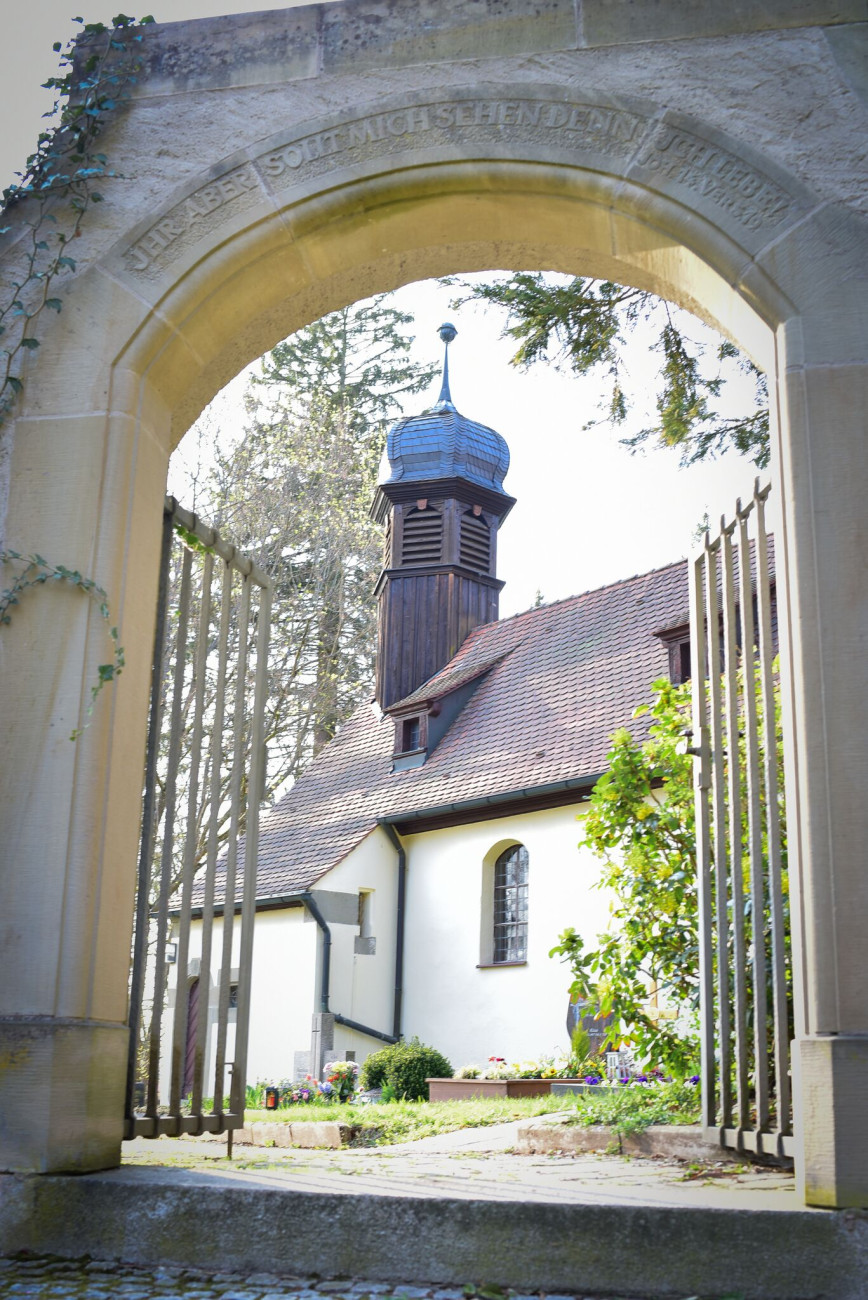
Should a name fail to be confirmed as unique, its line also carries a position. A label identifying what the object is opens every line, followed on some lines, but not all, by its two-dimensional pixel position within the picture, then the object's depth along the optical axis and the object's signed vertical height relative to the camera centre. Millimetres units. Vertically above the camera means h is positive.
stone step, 2926 -532
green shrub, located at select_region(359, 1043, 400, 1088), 15055 -812
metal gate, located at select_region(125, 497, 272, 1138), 4059 +496
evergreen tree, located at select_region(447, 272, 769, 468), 7473 +3708
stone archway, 3562 +2288
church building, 16875 +2058
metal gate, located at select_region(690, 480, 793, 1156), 3793 +514
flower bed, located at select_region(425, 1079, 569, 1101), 13188 -853
